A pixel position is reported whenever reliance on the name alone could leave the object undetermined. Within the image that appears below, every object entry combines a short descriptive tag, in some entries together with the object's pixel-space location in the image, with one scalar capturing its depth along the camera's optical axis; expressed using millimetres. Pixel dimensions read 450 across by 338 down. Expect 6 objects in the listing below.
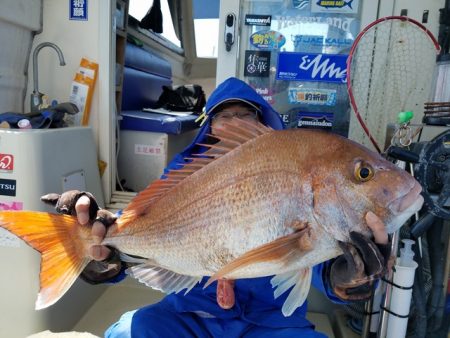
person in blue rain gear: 1347
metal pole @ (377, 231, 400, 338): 1702
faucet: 2482
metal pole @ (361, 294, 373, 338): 1939
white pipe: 1666
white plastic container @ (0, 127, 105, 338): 1917
